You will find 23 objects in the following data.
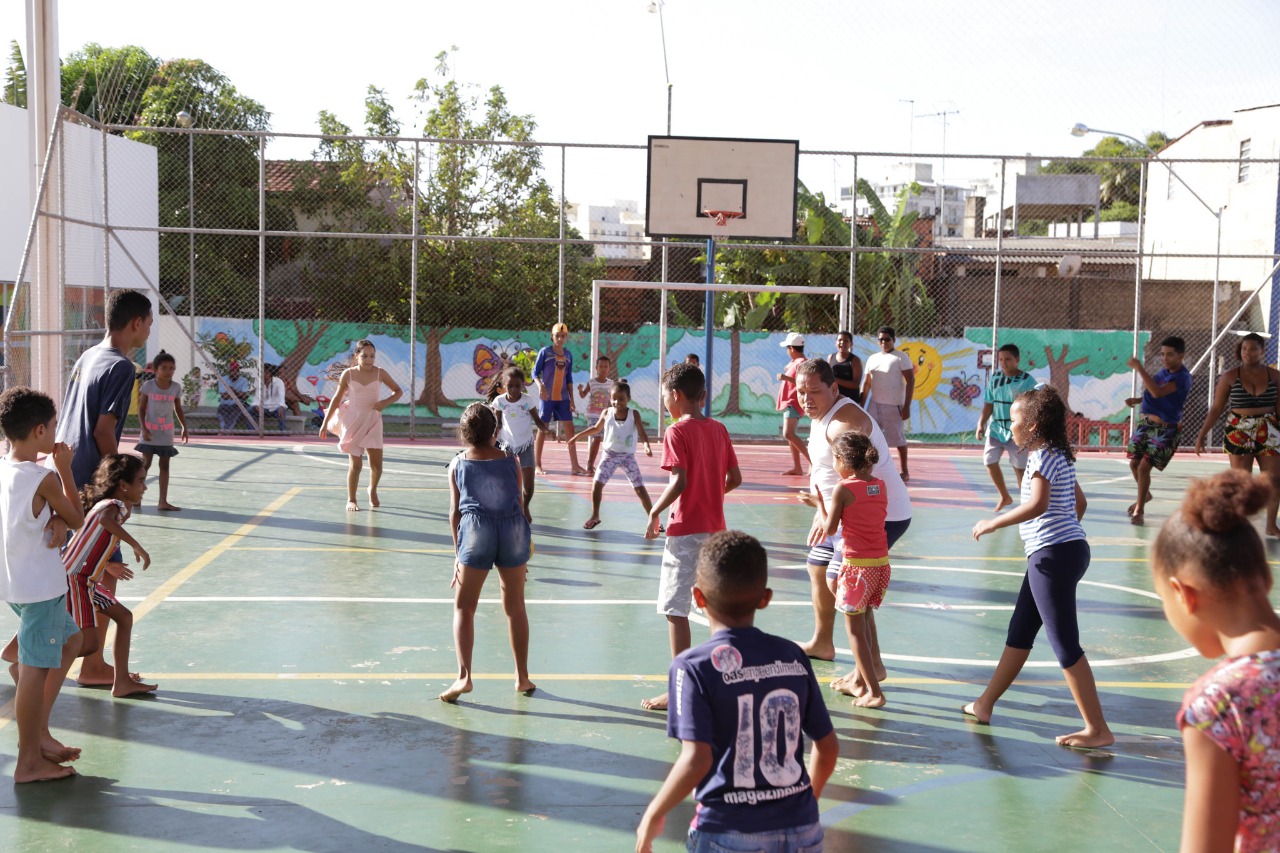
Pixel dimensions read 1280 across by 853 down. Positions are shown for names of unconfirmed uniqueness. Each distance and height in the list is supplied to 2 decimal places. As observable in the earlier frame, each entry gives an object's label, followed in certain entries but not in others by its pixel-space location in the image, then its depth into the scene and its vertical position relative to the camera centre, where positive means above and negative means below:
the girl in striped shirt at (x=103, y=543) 6.02 -1.12
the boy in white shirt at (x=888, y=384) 14.89 -0.60
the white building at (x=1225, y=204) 30.06 +3.71
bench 20.80 -1.92
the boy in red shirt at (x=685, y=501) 6.45 -0.90
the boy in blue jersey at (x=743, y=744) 3.17 -1.08
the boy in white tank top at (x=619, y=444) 12.31 -1.16
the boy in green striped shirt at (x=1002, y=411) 13.05 -0.81
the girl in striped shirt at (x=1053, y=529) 5.80 -0.90
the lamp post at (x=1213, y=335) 19.12 +0.12
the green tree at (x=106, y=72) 33.97 +7.09
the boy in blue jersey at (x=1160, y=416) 12.66 -0.78
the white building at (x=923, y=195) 70.62 +9.47
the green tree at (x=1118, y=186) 56.34 +7.29
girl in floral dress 2.29 -0.61
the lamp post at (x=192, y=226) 18.81 +1.42
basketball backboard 18.98 +2.25
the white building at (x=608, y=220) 67.16 +6.74
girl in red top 6.46 -1.14
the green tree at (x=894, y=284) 27.73 +1.16
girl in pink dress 12.55 -0.86
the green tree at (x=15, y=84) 36.44 +6.80
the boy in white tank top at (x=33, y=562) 5.10 -1.04
